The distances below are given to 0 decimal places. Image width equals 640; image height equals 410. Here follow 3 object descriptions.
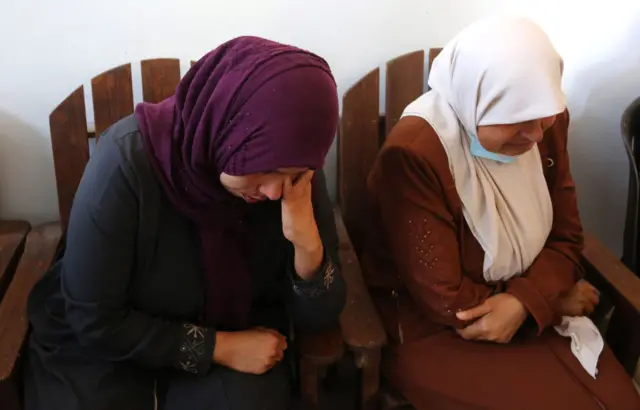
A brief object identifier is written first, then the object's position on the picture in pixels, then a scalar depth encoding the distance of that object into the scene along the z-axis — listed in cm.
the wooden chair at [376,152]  150
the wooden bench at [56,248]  123
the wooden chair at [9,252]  133
